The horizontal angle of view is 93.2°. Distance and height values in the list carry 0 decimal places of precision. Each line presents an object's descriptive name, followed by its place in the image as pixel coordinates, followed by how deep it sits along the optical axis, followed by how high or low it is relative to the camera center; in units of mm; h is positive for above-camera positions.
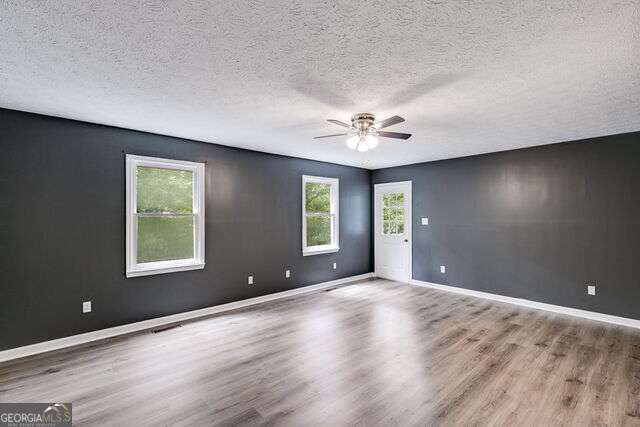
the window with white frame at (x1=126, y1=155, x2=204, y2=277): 3805 +81
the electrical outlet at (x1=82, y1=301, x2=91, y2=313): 3439 -965
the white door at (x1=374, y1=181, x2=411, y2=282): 6367 -246
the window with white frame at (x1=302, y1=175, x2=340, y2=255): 5727 +93
